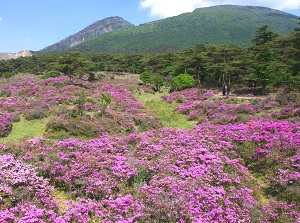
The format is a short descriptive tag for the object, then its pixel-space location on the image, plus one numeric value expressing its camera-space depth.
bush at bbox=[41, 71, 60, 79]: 45.50
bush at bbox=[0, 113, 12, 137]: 15.76
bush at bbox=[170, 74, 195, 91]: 40.53
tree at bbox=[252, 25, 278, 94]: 32.25
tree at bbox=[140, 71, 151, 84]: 45.99
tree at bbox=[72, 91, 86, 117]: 19.50
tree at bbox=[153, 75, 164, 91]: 42.38
